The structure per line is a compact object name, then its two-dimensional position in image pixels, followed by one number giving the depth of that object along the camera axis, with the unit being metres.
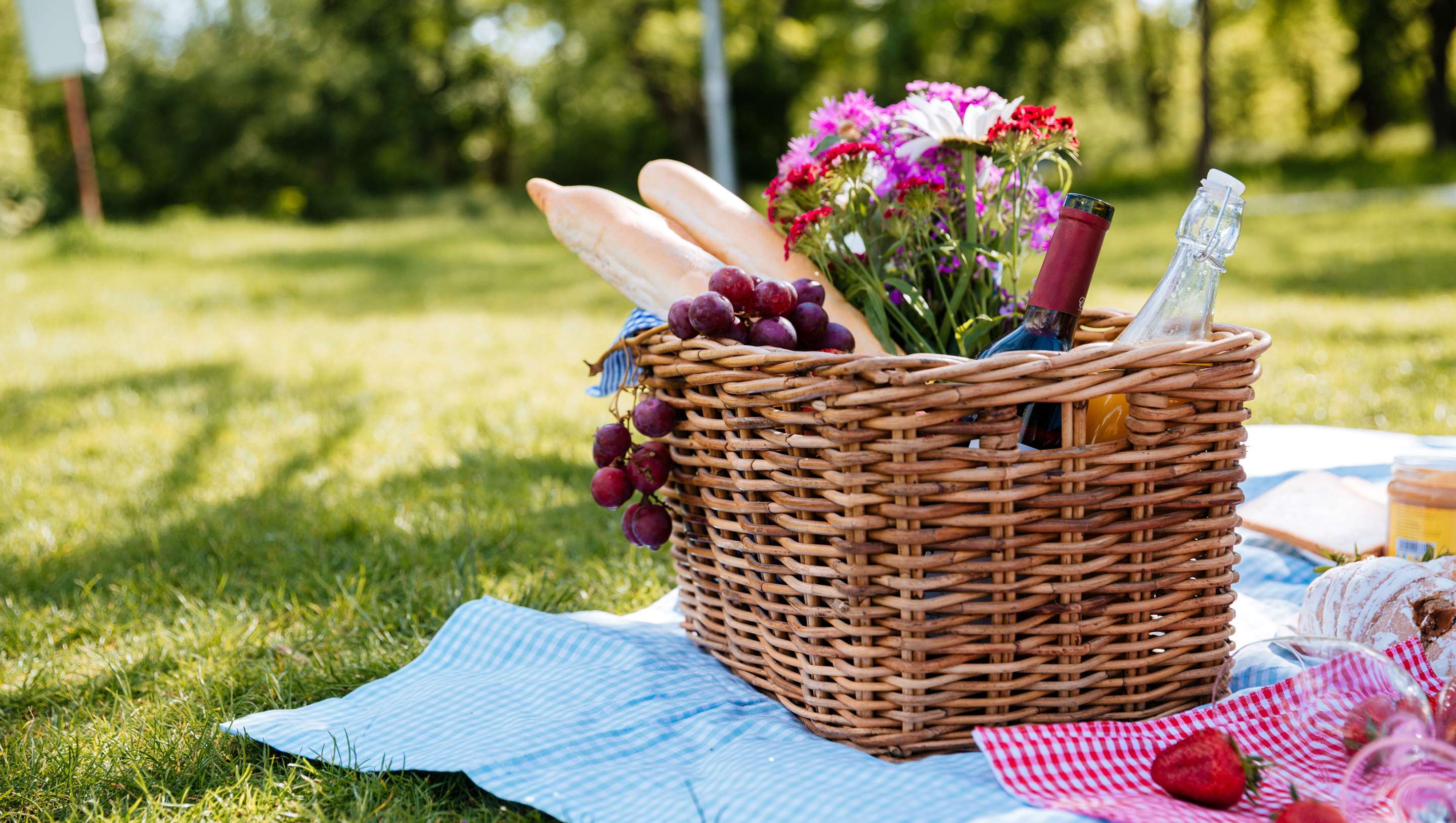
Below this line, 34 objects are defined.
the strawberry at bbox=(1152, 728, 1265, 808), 1.25
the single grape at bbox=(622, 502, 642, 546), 1.78
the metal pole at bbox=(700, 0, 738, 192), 10.88
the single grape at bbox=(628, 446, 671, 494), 1.73
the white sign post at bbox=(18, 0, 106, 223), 8.44
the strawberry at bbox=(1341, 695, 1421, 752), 1.13
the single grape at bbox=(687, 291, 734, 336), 1.51
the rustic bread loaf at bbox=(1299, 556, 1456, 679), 1.59
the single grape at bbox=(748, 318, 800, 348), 1.54
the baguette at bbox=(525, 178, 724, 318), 1.84
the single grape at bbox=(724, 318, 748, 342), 1.57
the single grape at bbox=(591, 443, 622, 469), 1.75
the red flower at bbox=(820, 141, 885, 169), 1.67
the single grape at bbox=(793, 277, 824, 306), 1.64
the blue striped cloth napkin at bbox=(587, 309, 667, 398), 1.82
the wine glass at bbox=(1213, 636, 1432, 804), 1.14
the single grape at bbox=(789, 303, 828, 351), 1.60
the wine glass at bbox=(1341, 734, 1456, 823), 1.02
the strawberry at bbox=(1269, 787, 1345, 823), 1.10
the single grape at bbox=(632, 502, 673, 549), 1.75
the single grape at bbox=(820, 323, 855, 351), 1.63
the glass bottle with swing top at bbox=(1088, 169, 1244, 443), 1.44
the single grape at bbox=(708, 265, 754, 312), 1.56
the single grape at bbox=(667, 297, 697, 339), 1.54
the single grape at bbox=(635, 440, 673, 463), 1.73
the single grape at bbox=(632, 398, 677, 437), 1.67
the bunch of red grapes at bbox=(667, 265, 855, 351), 1.52
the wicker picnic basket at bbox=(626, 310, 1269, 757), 1.34
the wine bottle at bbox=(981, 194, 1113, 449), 1.45
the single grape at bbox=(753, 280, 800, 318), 1.56
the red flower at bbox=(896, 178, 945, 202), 1.71
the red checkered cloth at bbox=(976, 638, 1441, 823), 1.26
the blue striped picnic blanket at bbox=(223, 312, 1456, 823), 1.34
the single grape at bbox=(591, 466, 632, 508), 1.70
